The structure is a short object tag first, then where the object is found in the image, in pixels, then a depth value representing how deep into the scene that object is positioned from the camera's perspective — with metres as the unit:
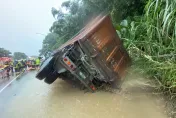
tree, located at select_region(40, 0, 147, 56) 10.59
